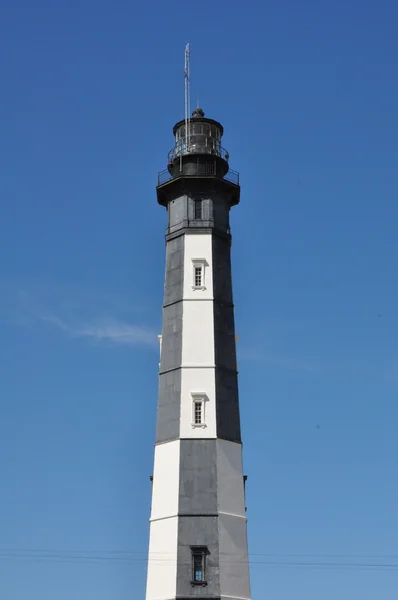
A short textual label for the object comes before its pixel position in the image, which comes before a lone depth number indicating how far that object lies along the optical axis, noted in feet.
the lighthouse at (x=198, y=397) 116.78
